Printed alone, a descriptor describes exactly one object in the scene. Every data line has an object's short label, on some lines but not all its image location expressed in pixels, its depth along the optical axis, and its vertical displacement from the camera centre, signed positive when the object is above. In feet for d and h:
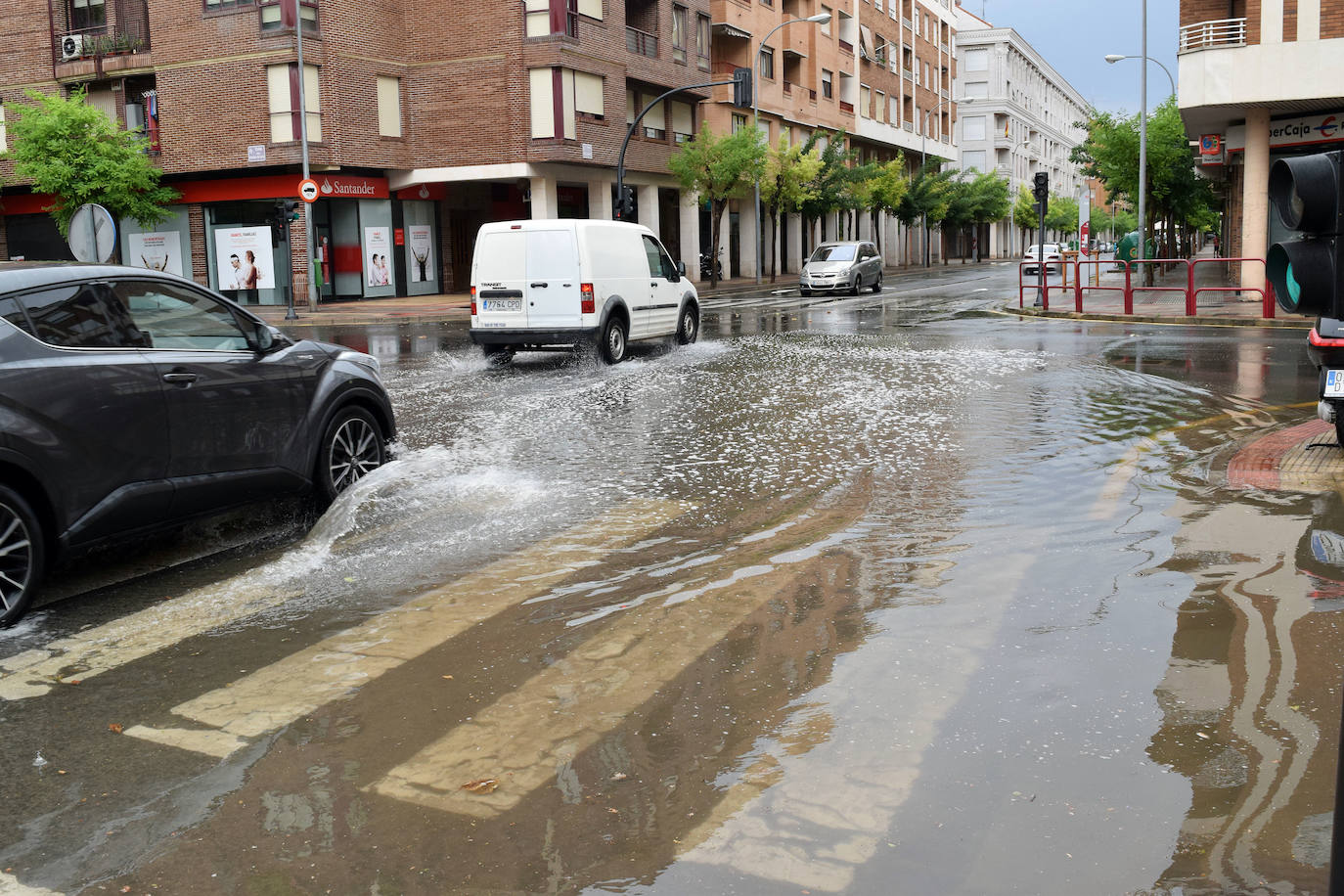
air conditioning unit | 131.75 +28.51
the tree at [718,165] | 144.87 +15.52
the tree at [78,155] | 120.98 +15.85
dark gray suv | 17.69 -1.52
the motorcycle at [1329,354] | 25.89 -1.54
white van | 54.29 +0.73
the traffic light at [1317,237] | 9.23 +0.32
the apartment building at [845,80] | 178.81 +36.62
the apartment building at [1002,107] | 345.10 +52.57
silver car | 124.67 +2.57
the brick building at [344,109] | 122.31 +20.45
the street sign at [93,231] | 42.55 +2.95
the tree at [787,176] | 160.66 +15.55
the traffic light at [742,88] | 109.65 +18.47
